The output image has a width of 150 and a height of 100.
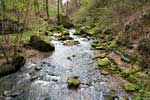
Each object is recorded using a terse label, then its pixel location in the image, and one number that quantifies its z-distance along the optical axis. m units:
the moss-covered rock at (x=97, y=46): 10.47
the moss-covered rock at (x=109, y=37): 11.31
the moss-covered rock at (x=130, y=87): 5.93
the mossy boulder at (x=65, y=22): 18.97
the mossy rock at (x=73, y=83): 6.27
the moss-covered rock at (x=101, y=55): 9.01
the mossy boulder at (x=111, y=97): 5.52
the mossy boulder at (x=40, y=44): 10.52
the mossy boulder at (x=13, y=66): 7.29
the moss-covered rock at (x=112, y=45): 10.03
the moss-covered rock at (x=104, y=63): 7.93
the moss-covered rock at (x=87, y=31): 14.42
